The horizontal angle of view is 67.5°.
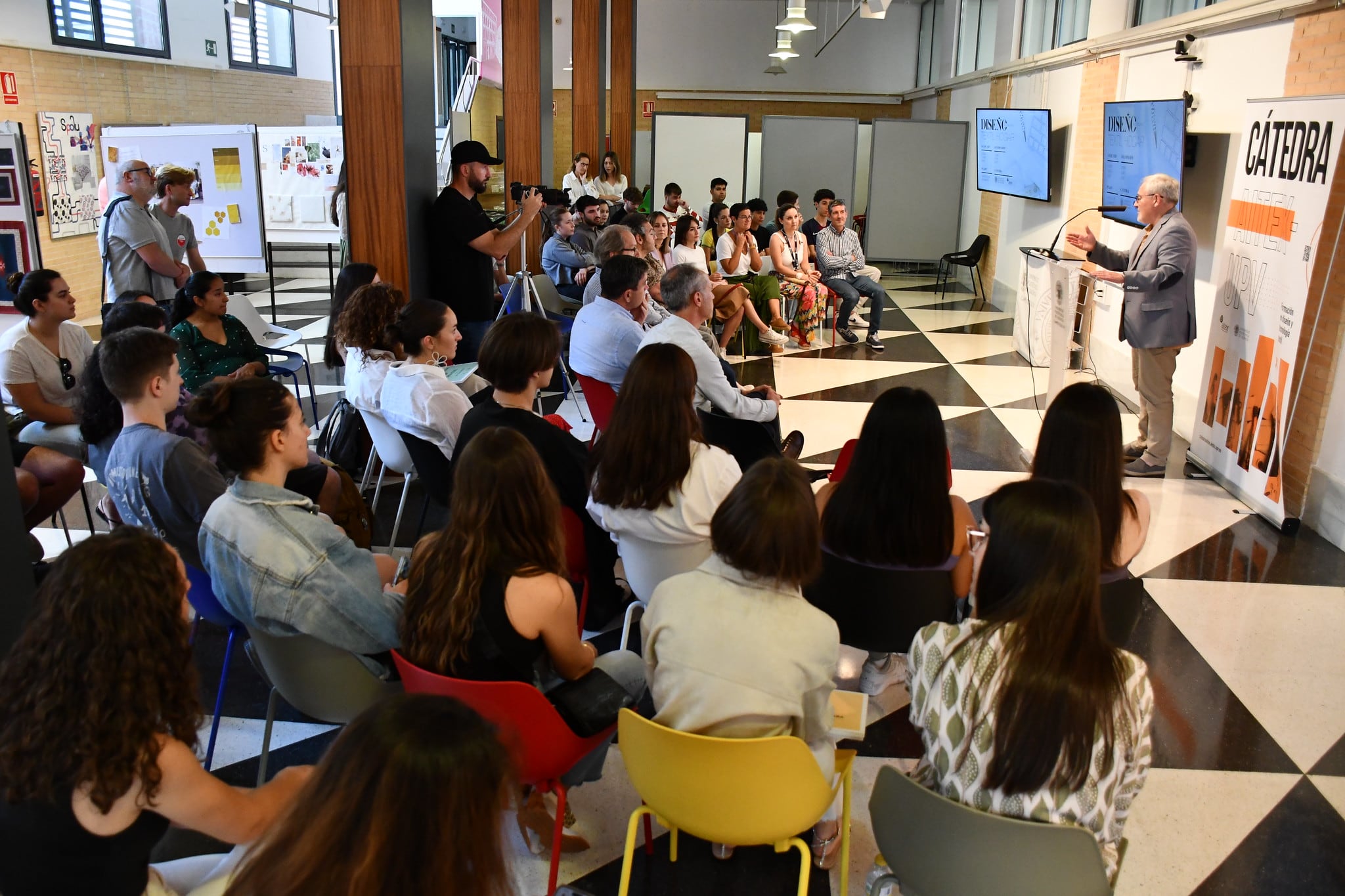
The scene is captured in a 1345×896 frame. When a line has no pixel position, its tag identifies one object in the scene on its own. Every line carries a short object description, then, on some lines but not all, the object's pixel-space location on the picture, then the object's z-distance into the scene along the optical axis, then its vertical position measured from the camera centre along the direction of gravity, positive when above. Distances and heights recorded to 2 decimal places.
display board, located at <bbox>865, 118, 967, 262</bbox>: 12.15 +0.12
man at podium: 5.02 -0.48
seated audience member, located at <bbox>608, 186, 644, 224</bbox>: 8.98 -0.06
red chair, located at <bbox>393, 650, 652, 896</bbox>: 1.83 -0.97
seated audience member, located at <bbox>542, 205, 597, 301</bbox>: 7.09 -0.45
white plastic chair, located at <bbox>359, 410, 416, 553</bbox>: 3.73 -0.93
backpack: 4.19 -1.02
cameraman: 4.86 -0.24
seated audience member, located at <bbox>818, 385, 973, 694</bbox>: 2.49 -0.72
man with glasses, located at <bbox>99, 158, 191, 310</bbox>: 5.18 -0.28
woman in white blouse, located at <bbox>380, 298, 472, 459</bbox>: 3.42 -0.65
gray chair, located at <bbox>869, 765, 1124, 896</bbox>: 1.49 -0.97
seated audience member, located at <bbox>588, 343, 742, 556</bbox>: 2.66 -0.71
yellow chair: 1.67 -0.99
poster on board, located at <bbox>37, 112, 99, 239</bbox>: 8.55 +0.12
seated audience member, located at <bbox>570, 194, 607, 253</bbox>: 7.55 -0.16
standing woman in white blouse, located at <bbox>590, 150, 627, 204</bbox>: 11.98 +0.16
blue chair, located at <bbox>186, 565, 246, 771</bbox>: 2.49 -1.02
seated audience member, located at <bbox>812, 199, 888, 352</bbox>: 8.58 -0.59
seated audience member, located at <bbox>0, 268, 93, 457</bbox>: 3.74 -0.66
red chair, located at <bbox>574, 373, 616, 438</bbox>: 4.30 -0.85
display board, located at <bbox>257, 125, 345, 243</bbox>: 8.64 +0.09
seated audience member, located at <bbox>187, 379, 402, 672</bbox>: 2.16 -0.76
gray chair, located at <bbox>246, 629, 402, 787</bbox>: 2.10 -1.00
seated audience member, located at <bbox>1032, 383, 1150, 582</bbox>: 2.56 -0.65
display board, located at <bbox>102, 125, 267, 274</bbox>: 7.18 +0.02
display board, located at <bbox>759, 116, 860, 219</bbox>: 12.52 +0.55
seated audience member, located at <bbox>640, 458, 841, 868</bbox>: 1.84 -0.78
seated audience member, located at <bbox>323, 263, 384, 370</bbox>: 4.39 -0.39
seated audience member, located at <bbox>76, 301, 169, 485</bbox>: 2.98 -0.66
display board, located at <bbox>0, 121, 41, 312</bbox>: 4.88 -0.15
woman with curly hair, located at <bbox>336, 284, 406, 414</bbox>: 3.76 -0.52
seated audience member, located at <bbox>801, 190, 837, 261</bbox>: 9.25 -0.14
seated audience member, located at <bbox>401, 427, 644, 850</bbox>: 1.96 -0.73
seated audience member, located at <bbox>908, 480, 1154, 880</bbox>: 1.59 -0.77
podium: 5.76 -0.74
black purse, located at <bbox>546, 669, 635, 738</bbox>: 2.06 -1.03
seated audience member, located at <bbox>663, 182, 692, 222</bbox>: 10.13 -0.05
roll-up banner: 4.32 -0.36
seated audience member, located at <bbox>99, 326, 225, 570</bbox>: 2.60 -0.70
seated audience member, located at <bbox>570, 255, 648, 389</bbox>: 4.32 -0.56
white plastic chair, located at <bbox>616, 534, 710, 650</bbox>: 2.73 -0.97
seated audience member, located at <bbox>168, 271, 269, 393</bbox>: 4.16 -0.62
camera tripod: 5.96 -0.61
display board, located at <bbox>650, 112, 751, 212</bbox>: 12.84 +0.58
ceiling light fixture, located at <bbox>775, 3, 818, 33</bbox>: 8.49 +1.52
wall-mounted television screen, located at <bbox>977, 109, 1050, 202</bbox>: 8.95 +0.47
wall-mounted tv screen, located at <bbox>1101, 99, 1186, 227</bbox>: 6.02 +0.38
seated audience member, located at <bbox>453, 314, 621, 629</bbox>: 3.07 -0.67
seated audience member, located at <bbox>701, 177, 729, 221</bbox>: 10.75 +0.06
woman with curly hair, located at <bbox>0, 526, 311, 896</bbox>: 1.37 -0.73
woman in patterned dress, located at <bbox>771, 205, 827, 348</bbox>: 8.30 -0.64
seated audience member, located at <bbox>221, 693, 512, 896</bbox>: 1.02 -0.63
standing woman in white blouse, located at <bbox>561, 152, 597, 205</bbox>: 11.16 +0.16
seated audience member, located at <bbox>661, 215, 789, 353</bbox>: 7.34 -0.67
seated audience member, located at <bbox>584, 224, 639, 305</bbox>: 5.83 -0.28
